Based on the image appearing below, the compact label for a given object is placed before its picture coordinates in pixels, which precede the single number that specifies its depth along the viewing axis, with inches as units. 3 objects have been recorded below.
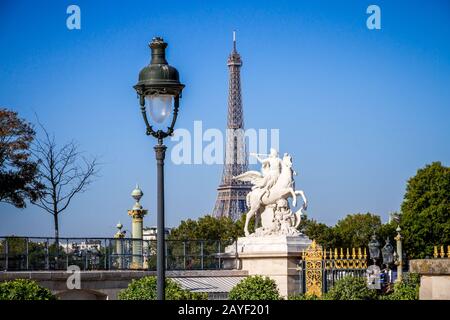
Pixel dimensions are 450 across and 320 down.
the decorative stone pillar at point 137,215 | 1583.4
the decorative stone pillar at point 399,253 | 1485.1
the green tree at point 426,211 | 2608.3
